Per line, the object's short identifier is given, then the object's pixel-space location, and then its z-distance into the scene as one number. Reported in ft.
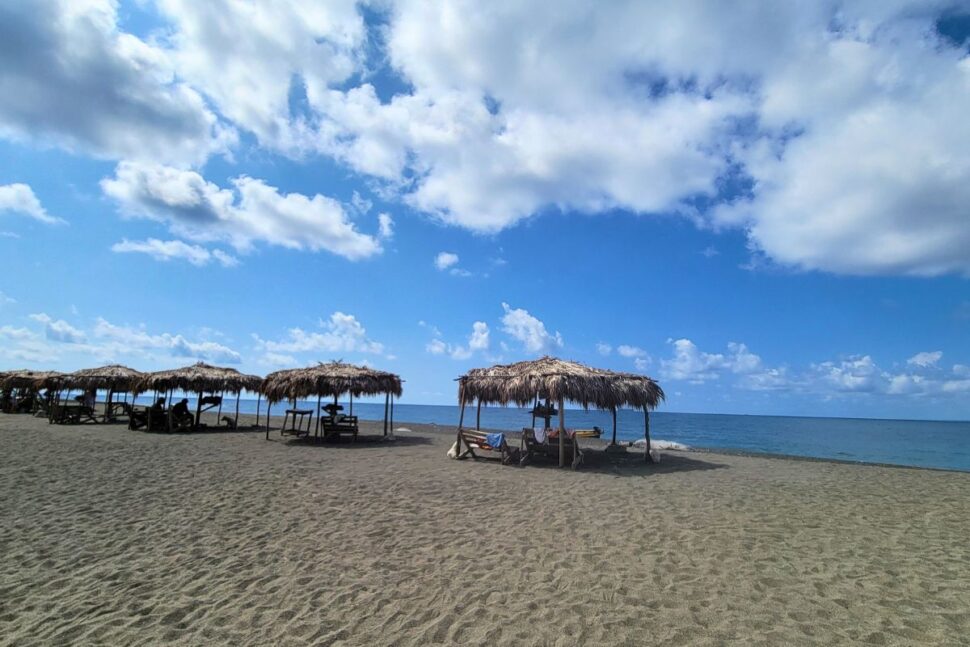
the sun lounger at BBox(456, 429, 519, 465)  38.04
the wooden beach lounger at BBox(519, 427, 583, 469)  38.01
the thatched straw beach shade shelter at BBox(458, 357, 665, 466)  37.09
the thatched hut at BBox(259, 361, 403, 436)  50.88
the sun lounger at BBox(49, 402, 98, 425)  62.54
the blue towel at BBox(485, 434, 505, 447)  38.06
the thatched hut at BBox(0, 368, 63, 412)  85.05
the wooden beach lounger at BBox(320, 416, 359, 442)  49.78
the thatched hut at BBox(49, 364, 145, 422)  65.26
